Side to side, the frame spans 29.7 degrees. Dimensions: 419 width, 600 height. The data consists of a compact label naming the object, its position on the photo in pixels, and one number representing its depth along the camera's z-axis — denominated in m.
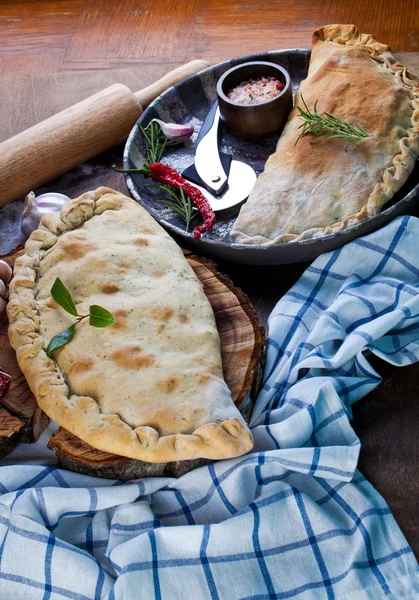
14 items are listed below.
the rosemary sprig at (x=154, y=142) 2.54
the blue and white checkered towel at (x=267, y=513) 1.71
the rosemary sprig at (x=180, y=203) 2.33
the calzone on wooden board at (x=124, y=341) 1.77
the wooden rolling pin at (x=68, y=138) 2.56
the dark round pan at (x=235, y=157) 2.18
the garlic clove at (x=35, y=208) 2.39
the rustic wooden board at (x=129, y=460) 1.85
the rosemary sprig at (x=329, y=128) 2.27
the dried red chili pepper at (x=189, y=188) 2.29
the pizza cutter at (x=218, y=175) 2.37
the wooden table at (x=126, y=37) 3.02
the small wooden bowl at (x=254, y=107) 2.48
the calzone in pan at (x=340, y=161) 2.20
